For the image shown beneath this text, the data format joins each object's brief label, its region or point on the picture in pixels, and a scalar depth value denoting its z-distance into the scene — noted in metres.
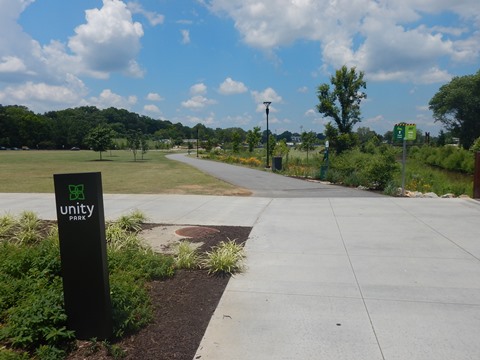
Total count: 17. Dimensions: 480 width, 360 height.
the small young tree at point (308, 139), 49.56
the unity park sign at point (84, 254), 3.02
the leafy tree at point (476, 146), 32.71
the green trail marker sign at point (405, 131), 12.37
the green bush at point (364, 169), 14.89
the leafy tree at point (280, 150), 40.03
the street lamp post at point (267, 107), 30.00
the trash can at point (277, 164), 26.28
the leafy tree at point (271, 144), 43.20
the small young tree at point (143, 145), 51.04
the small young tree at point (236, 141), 57.88
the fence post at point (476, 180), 11.20
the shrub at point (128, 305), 3.45
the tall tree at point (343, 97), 23.14
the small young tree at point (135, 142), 51.00
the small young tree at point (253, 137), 57.62
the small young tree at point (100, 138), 49.00
